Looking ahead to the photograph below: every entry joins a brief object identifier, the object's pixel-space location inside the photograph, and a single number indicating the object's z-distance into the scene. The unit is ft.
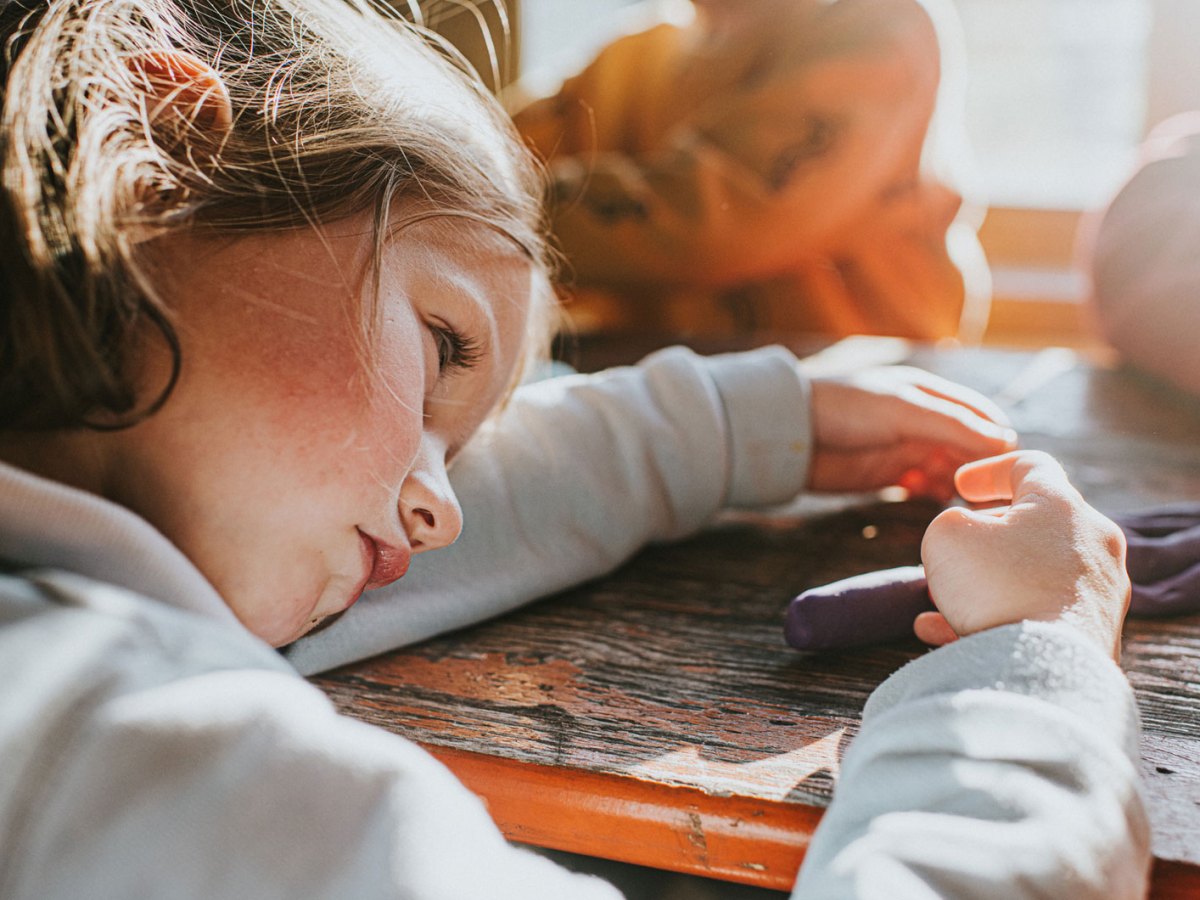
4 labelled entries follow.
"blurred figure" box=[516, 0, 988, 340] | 3.03
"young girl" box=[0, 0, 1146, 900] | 0.70
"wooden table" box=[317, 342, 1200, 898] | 0.91
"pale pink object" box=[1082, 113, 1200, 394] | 2.30
